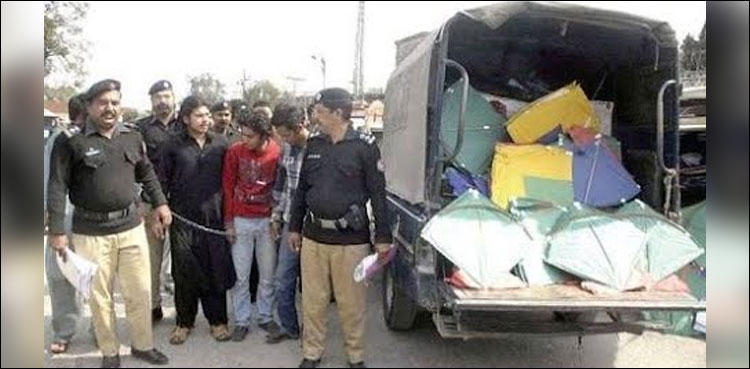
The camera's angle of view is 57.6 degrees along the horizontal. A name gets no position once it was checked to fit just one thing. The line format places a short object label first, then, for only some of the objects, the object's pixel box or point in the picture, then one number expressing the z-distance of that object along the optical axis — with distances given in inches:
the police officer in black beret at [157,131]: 192.4
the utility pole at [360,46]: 942.4
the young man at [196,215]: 180.9
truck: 144.0
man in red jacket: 182.4
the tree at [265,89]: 1879.7
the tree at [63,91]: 1298.5
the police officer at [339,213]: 155.6
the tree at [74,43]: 1073.5
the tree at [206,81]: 1569.9
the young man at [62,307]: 174.1
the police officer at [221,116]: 199.0
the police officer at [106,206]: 150.3
